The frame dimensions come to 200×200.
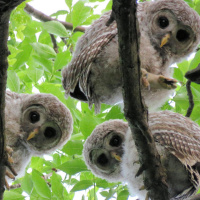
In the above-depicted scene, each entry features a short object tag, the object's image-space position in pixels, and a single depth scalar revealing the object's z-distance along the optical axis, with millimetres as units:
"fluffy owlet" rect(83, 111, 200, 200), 4383
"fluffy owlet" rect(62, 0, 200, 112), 5031
